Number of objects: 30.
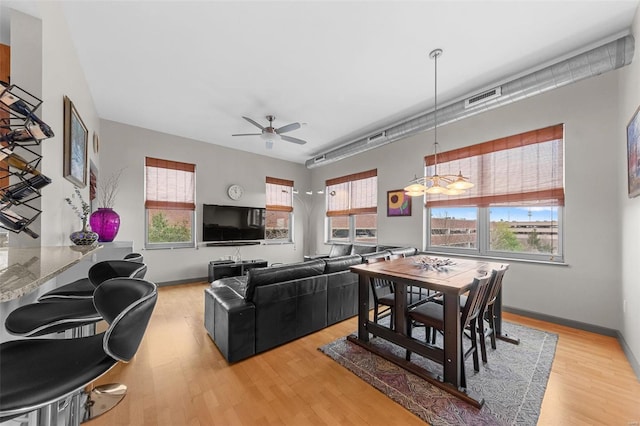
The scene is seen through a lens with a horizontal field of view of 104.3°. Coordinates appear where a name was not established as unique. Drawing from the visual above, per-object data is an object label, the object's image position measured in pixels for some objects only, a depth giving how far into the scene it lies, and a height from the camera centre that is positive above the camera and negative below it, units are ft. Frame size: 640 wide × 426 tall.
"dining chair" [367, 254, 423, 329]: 8.32 -2.92
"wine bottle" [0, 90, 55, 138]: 3.34 +1.51
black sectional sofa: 7.66 -3.13
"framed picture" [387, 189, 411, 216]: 15.83 +0.76
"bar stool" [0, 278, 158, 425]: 2.22 -1.53
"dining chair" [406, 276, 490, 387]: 6.20 -2.80
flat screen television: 17.74 -0.66
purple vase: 9.73 -0.38
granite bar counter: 2.20 -0.67
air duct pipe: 7.54 +4.76
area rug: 5.52 -4.42
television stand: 16.49 -3.67
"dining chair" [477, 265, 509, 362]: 7.04 -2.98
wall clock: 19.08 +1.77
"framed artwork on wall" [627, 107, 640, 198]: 6.70 +1.78
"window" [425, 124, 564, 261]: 10.61 +0.74
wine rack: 3.54 +0.92
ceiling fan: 12.22 +4.13
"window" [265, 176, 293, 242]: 21.72 +0.39
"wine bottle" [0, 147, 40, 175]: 4.29 +0.92
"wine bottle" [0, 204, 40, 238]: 3.75 -0.12
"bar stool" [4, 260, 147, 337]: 3.37 -1.52
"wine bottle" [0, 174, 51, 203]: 4.26 +0.44
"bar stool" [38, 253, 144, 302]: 4.52 -1.58
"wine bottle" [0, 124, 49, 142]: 3.81 +1.20
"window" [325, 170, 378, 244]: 18.67 +0.56
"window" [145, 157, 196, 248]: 16.03 +0.69
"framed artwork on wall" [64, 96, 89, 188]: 7.53 +2.25
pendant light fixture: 7.80 +0.97
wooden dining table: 6.24 -2.79
